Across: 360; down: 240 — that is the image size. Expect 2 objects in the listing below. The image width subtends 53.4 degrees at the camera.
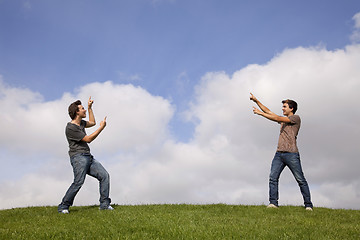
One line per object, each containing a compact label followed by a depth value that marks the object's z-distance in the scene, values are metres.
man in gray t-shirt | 10.70
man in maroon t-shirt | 11.27
